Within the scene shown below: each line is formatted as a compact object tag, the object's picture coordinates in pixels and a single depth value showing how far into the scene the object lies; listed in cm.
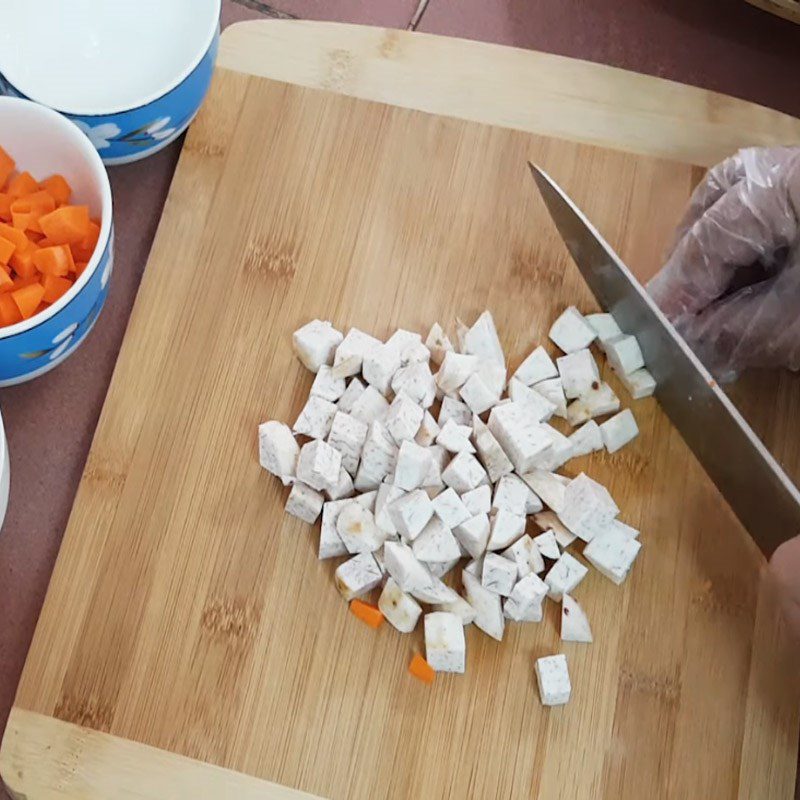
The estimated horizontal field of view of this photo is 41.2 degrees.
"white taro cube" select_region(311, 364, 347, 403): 133
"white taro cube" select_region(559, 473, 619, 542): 129
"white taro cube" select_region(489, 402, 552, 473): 128
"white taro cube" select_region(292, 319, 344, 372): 133
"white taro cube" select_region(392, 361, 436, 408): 132
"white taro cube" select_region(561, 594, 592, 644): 128
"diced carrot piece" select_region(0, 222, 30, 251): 130
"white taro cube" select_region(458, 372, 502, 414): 132
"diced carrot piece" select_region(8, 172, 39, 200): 136
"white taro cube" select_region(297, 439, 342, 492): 127
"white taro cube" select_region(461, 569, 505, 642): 126
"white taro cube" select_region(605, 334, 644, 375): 135
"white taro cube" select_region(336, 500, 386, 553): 126
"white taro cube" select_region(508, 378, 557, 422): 133
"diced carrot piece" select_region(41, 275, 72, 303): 131
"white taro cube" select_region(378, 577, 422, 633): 125
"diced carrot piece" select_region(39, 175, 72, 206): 136
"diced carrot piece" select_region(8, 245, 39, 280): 130
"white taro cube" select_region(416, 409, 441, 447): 130
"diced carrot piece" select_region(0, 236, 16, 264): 129
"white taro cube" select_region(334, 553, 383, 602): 126
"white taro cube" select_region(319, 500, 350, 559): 127
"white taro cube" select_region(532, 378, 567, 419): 135
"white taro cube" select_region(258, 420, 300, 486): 130
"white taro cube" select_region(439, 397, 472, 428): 133
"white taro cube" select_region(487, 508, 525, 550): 126
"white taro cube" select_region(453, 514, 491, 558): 126
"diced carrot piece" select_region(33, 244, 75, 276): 129
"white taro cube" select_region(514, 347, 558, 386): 135
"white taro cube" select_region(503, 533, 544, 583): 127
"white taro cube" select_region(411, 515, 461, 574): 125
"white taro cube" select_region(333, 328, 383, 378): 133
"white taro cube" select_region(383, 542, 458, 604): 124
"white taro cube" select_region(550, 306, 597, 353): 137
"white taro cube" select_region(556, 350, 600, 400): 135
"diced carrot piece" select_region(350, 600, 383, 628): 127
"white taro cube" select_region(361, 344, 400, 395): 132
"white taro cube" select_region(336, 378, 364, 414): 133
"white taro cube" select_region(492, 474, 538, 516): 129
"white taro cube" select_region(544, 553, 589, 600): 128
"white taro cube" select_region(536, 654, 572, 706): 125
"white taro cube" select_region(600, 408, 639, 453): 134
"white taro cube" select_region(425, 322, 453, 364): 136
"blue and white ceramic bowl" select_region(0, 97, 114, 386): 127
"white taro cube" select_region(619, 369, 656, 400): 136
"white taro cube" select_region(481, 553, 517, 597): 125
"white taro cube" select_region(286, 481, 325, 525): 128
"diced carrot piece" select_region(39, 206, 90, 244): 130
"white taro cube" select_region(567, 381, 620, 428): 135
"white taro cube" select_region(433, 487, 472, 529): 126
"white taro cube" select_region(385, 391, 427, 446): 128
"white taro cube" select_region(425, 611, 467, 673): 124
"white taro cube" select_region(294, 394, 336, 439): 132
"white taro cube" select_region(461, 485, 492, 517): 128
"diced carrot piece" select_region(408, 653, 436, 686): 126
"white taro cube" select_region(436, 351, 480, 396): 132
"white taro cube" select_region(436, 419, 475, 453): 129
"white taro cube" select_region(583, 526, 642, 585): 129
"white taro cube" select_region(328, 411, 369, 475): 129
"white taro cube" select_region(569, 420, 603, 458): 133
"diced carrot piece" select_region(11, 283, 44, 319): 129
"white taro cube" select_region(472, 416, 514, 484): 129
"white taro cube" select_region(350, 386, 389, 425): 132
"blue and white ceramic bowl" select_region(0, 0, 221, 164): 140
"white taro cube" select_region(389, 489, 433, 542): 125
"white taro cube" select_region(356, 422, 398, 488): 128
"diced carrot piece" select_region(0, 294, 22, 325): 129
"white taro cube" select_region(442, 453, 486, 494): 127
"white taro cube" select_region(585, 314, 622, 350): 137
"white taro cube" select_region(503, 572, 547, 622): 125
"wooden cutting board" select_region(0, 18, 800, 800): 125
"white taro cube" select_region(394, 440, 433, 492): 125
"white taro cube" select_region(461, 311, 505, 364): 136
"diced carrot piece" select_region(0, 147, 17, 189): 137
